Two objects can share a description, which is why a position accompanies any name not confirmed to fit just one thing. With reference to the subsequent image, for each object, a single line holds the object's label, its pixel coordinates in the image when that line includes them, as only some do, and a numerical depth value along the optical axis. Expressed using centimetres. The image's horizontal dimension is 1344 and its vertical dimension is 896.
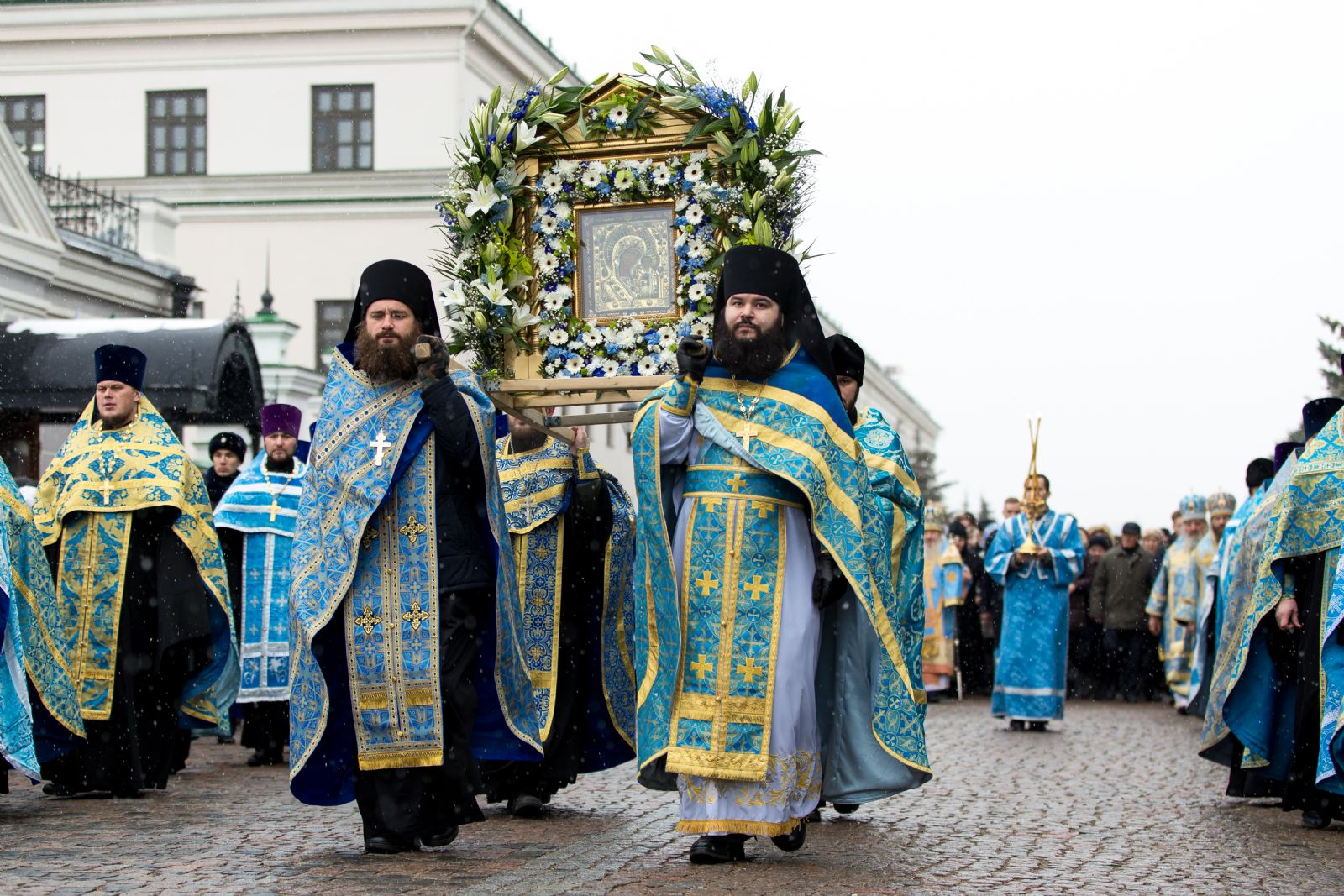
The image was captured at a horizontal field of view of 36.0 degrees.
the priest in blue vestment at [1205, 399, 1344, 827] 884
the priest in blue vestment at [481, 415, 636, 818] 926
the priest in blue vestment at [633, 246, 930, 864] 728
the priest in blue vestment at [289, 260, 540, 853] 729
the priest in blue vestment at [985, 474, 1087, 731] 1616
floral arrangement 862
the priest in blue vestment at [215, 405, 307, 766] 1192
